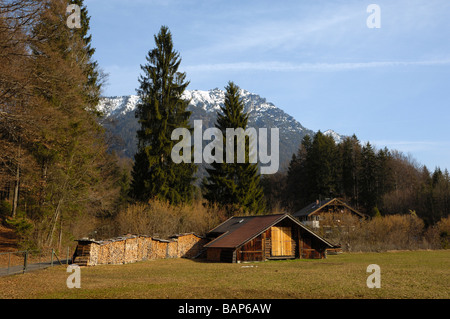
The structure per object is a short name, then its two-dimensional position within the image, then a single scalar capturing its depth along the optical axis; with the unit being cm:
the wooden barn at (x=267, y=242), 3197
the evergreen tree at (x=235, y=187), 4656
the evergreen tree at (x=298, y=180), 8181
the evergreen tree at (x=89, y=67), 3475
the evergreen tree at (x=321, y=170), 7594
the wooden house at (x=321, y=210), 6375
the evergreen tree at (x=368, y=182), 7481
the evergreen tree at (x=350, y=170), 7892
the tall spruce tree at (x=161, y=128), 4134
